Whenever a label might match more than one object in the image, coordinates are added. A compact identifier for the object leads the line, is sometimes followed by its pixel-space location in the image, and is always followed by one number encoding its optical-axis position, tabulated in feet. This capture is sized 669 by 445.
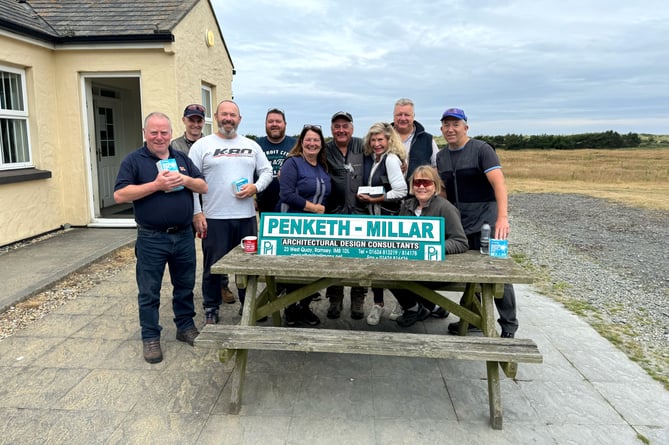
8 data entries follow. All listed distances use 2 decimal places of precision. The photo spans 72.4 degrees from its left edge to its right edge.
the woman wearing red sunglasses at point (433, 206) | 11.73
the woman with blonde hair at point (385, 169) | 13.37
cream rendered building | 23.90
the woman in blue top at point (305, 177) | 13.28
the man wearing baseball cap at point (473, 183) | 12.31
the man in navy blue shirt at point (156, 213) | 11.42
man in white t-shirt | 13.52
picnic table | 9.27
